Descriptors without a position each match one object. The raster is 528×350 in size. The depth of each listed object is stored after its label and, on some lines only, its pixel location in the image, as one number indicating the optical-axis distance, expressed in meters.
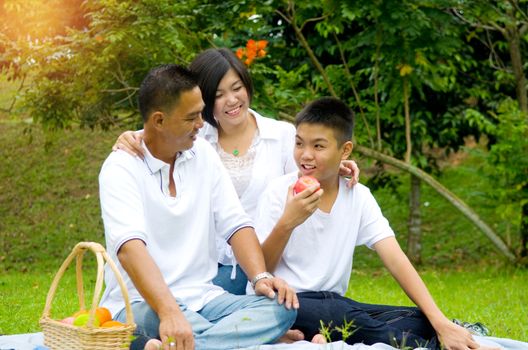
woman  5.22
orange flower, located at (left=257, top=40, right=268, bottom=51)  8.90
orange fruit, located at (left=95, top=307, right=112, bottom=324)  3.87
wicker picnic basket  3.72
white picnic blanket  4.30
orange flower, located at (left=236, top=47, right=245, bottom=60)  9.01
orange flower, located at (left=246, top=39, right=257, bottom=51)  8.79
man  4.22
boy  4.66
